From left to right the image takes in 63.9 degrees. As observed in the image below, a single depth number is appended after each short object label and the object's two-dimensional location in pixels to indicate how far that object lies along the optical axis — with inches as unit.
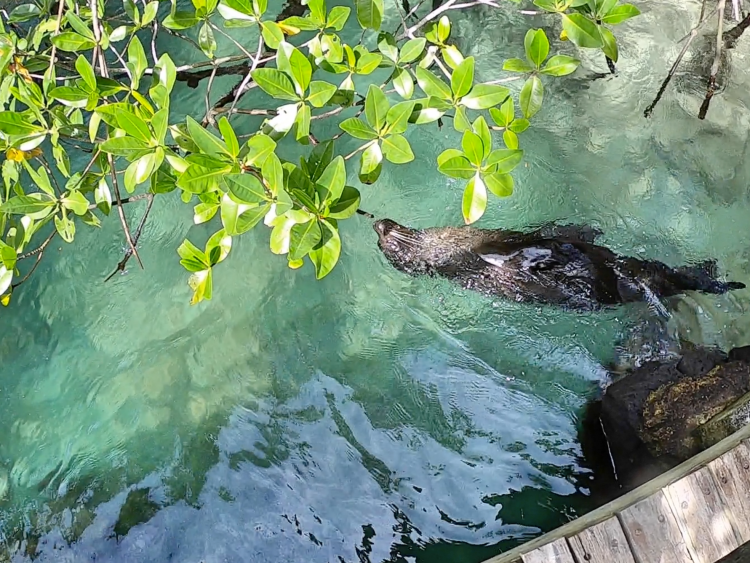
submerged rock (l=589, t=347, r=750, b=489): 127.7
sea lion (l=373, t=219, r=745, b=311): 147.7
